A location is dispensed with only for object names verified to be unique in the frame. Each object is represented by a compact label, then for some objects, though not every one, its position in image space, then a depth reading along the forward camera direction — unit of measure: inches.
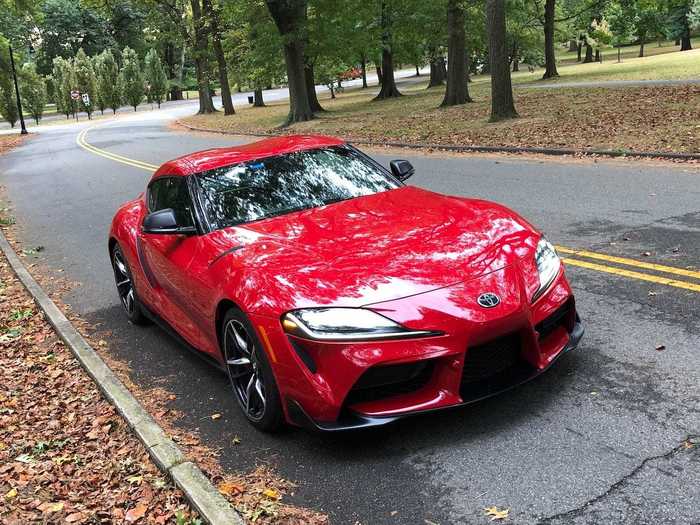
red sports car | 133.3
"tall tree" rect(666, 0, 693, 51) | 2596.0
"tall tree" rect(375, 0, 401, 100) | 1369.3
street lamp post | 1572.3
